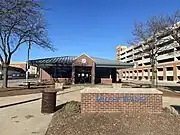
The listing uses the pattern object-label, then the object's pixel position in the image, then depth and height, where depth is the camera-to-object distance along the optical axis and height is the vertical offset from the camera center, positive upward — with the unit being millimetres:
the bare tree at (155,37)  14094 +4746
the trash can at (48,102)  5406 -1271
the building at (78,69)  22668 +670
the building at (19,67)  60521 +2214
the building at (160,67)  36544 +1997
